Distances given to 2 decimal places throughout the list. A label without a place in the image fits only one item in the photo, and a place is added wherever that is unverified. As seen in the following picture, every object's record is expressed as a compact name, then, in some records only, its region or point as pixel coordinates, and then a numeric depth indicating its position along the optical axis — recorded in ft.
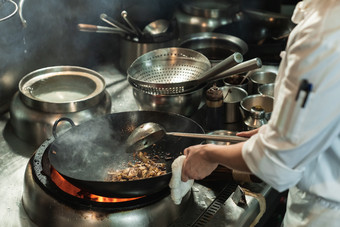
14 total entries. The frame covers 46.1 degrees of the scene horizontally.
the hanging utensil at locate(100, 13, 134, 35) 8.53
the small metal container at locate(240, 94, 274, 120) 7.38
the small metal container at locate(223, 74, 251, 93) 8.13
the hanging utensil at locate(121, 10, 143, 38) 8.47
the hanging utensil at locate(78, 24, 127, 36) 8.08
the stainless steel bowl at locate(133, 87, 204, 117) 6.88
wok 5.65
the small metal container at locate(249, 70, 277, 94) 8.41
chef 3.11
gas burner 4.99
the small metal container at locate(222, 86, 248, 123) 7.47
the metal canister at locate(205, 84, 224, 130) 7.06
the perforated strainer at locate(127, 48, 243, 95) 7.04
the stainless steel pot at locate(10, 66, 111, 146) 6.85
